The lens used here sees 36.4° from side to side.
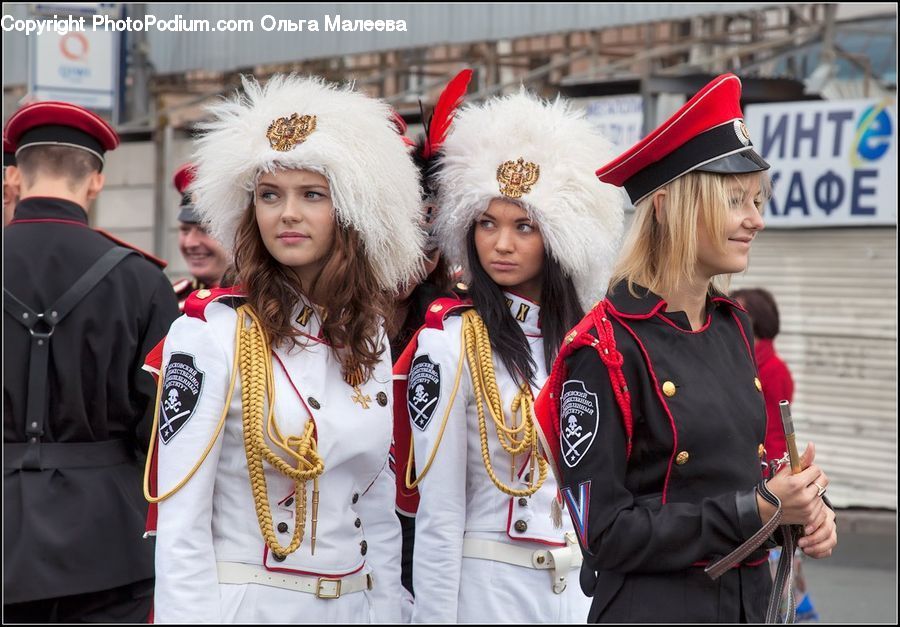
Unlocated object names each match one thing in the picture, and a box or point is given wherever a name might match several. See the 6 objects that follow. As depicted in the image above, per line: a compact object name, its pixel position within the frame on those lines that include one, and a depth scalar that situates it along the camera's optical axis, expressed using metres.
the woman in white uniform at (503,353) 4.02
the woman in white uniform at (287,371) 3.21
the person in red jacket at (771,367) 7.55
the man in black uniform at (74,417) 4.49
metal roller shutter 11.71
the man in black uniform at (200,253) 6.94
